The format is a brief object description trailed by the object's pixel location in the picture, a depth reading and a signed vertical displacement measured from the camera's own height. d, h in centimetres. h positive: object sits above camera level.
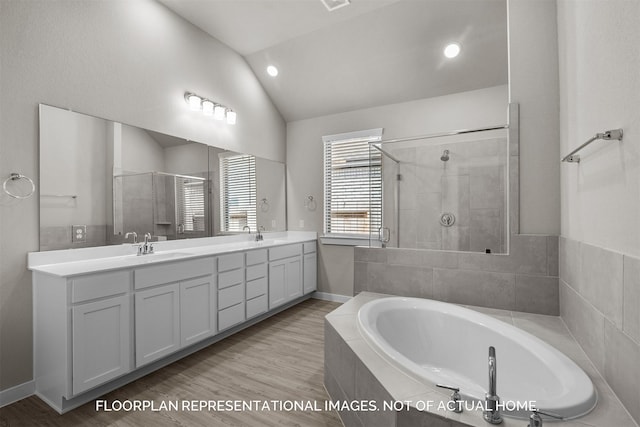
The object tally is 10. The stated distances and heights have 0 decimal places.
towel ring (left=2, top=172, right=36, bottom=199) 190 +21
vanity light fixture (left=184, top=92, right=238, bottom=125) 314 +119
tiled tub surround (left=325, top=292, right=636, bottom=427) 107 -72
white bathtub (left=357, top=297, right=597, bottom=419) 118 -74
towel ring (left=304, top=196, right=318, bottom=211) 428 +15
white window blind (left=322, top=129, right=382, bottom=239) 391 +41
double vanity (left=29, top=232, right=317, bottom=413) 180 -67
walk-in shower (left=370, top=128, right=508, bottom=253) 245 +20
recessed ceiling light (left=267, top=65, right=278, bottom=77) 388 +187
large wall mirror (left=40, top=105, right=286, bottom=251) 213 +28
